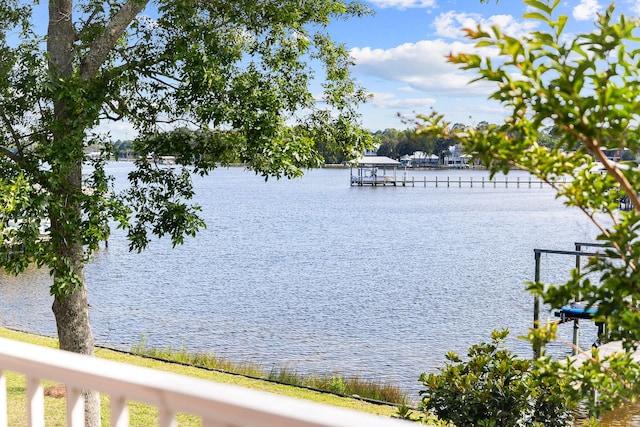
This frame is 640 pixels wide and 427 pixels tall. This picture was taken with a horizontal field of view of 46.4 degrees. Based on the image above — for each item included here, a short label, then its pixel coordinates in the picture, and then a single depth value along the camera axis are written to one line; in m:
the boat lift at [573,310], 10.73
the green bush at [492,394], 5.88
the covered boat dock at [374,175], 89.94
